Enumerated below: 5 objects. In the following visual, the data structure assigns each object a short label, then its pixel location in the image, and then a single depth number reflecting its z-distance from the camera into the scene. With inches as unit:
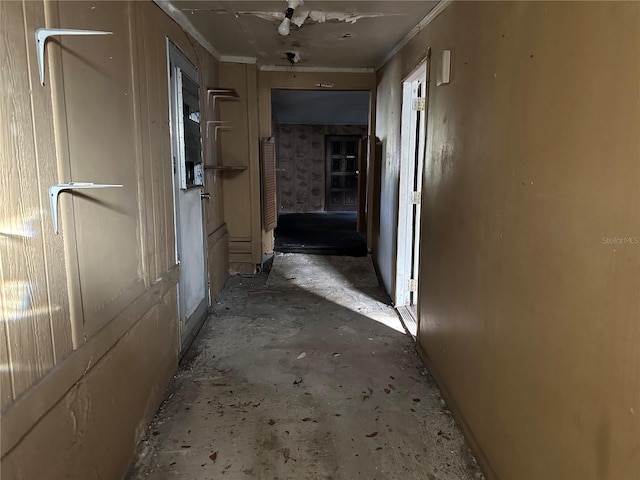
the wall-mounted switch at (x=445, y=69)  90.8
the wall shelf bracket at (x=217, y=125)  163.6
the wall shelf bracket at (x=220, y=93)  155.7
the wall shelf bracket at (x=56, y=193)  49.6
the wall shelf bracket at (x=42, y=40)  46.9
